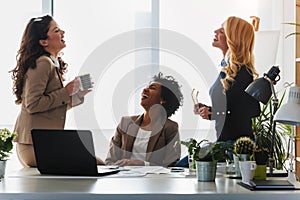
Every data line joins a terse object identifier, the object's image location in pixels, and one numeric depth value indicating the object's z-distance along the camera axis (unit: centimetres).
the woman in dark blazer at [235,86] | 354
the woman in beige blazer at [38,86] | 344
